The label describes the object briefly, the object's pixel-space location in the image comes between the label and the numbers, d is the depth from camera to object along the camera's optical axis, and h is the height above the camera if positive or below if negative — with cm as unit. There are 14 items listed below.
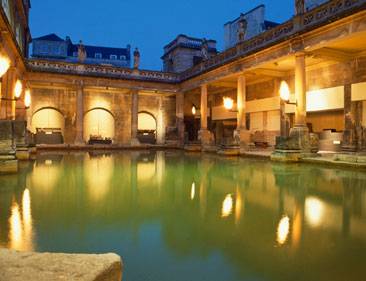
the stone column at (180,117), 2491 +142
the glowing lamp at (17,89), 1072 +161
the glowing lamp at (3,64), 741 +172
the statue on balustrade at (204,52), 2392 +643
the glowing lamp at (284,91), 1250 +177
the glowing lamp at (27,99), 1441 +168
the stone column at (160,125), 2748 +86
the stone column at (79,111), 2211 +171
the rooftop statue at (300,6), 1313 +547
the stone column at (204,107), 2106 +190
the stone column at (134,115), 2372 +153
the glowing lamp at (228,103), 1617 +166
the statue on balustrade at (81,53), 2259 +601
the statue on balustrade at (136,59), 2434 +602
